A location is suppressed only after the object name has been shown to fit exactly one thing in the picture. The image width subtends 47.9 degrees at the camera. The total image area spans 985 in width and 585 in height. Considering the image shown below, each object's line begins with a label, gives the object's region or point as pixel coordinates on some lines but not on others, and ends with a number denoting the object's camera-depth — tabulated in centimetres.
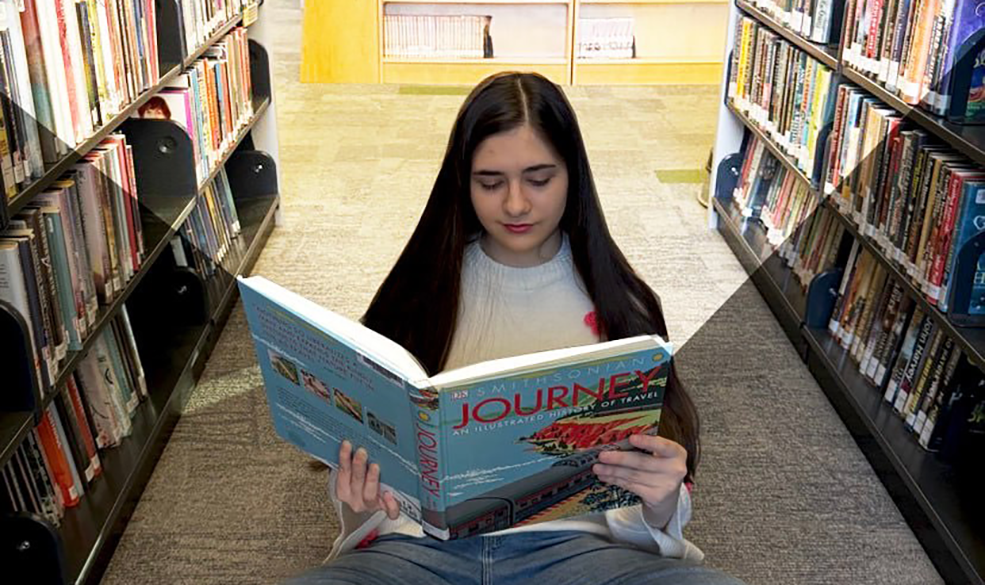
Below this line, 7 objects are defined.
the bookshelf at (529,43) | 568
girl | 125
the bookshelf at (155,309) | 165
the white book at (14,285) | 158
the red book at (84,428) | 194
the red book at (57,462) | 182
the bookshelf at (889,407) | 188
